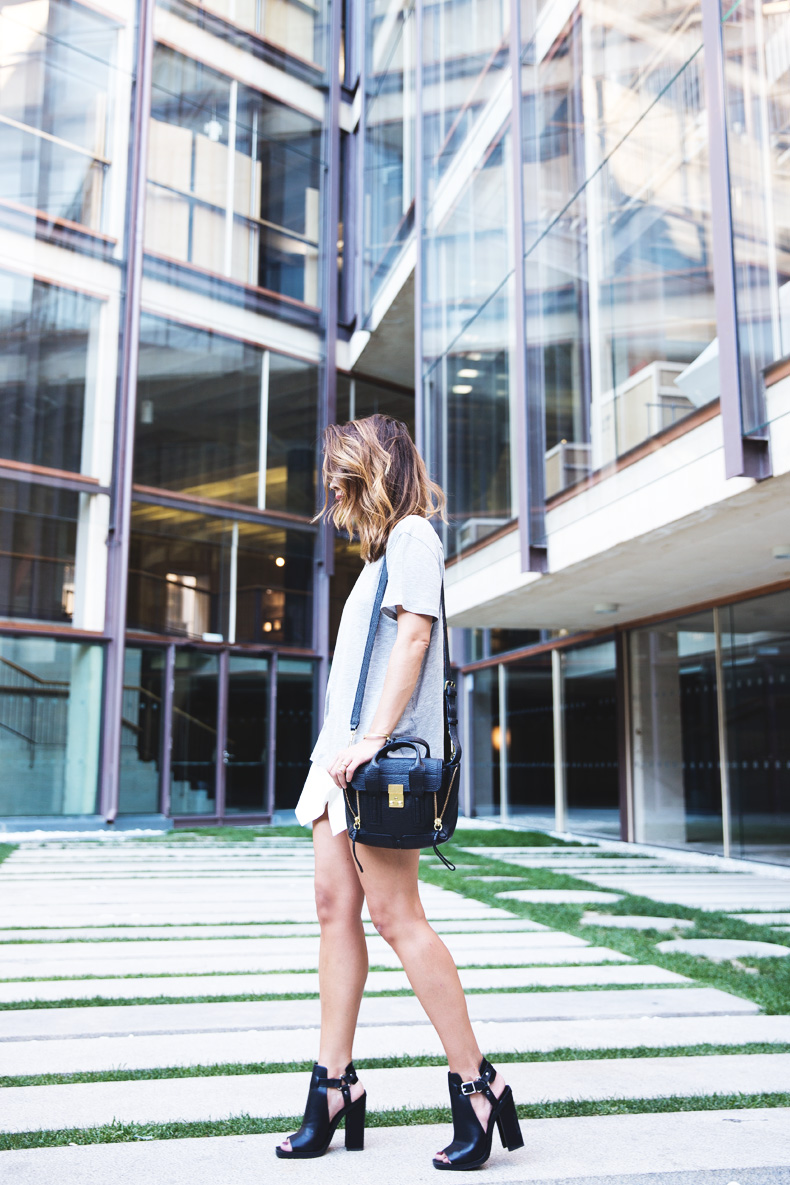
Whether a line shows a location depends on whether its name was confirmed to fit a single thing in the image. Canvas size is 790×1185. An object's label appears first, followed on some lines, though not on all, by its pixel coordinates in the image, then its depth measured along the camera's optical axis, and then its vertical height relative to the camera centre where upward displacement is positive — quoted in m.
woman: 2.12 -0.09
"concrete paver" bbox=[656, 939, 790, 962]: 4.52 -0.91
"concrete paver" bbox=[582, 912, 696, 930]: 5.35 -0.94
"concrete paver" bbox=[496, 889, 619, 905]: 6.37 -0.97
